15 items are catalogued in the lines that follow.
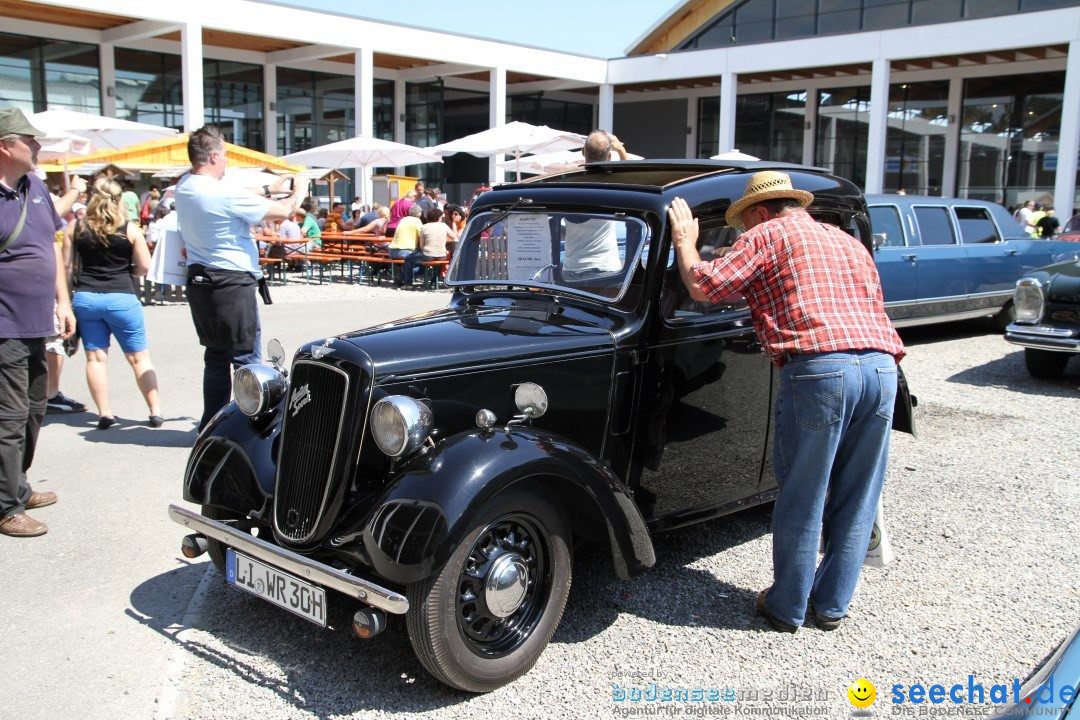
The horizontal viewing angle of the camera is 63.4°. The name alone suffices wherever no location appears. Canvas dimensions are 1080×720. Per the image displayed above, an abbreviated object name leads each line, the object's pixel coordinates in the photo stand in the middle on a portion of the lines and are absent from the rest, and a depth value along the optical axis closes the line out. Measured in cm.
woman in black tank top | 634
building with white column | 2288
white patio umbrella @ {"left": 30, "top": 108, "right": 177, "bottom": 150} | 1581
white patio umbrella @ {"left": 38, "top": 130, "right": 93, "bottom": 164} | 1079
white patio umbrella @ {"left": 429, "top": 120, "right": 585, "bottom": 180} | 1717
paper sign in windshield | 428
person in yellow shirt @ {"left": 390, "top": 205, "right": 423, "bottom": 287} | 1609
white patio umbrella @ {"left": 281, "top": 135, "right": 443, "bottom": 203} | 2003
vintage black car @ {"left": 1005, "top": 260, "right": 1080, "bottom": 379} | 833
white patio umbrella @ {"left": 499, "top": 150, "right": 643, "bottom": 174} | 1805
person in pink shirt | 1811
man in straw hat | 341
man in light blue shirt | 537
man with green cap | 447
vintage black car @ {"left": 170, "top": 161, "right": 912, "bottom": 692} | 306
